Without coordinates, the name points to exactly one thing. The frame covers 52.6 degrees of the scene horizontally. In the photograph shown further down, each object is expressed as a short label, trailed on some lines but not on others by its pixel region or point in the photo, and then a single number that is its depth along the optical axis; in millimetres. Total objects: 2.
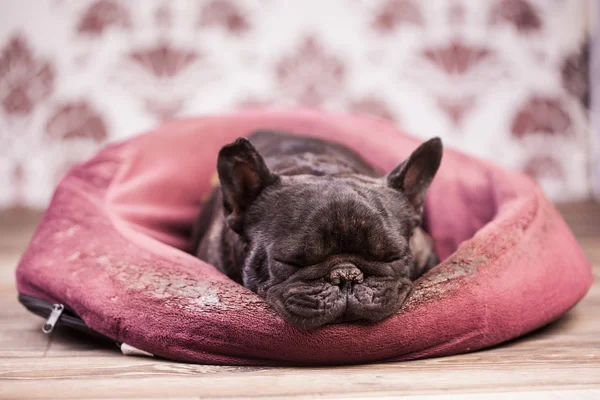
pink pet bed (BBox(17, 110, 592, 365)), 1546
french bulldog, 1517
